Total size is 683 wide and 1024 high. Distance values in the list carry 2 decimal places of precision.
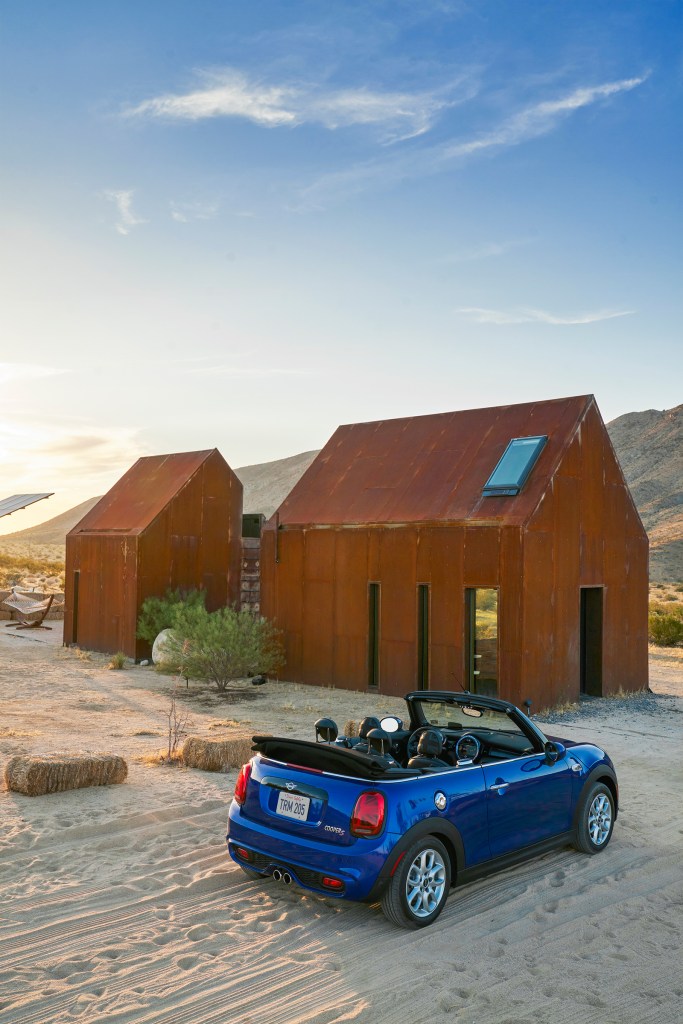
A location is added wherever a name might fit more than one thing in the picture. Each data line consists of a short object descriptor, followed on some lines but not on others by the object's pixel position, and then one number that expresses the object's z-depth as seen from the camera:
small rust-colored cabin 23.02
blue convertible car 5.71
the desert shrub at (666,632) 28.41
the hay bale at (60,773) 8.87
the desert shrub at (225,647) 18.27
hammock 31.20
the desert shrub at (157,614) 22.23
